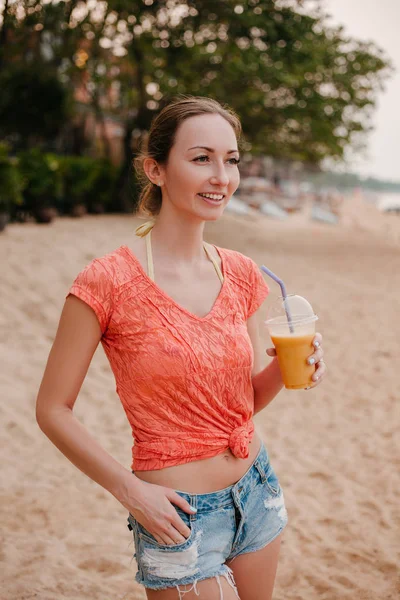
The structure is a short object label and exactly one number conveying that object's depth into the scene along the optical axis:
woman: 1.77
